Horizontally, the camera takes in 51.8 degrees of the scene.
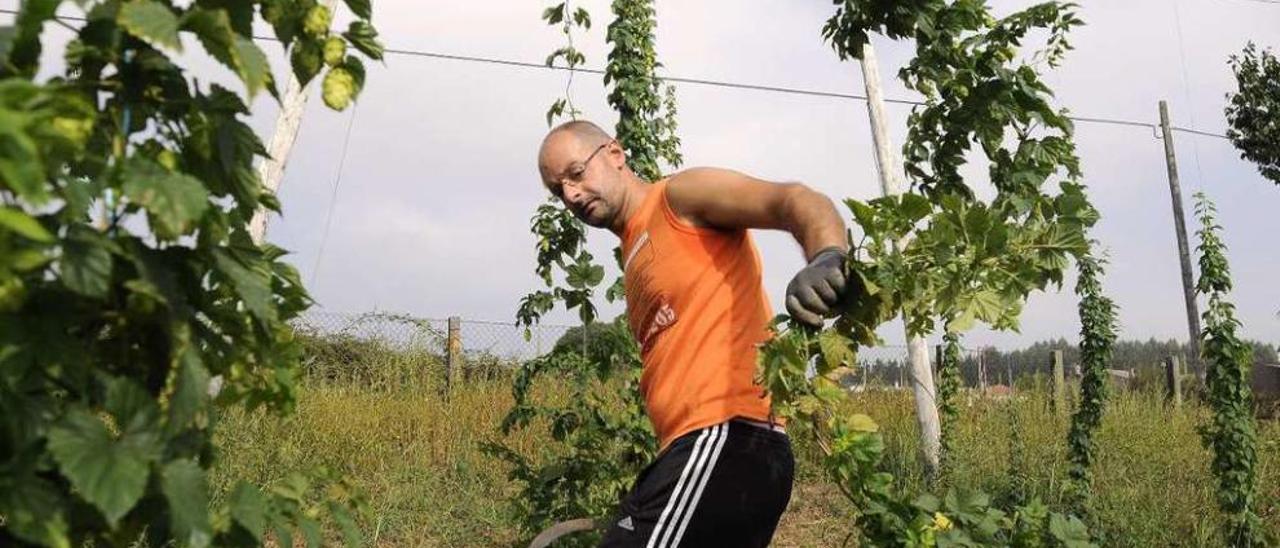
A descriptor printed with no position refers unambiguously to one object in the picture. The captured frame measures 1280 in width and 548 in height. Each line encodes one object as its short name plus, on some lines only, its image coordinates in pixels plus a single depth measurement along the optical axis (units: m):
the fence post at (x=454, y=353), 10.80
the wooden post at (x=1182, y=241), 19.91
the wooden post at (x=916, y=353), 9.09
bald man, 2.88
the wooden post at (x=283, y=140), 8.00
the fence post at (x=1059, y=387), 11.30
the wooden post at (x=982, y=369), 12.23
